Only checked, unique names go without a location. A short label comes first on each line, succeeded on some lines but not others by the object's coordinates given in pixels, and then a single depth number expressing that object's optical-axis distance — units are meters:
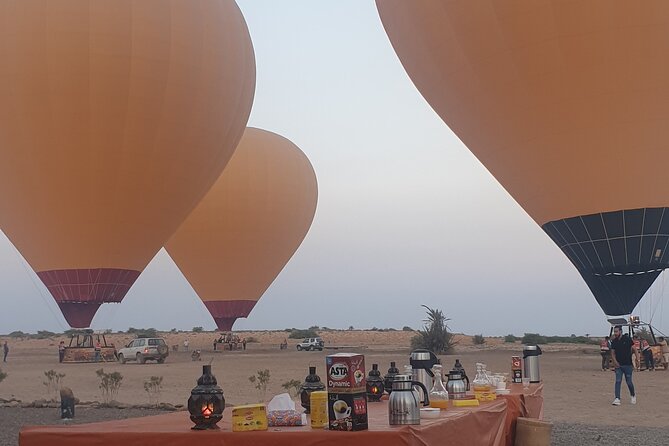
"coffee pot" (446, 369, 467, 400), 6.29
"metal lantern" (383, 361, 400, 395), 6.48
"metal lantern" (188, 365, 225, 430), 4.42
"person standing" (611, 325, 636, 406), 14.10
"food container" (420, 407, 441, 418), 4.71
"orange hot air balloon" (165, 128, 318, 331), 37.28
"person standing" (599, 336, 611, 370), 24.41
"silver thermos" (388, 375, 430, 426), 4.23
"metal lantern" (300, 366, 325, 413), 5.47
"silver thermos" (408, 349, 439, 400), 6.13
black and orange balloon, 17.55
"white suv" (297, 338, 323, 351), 45.38
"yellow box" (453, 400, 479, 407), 5.74
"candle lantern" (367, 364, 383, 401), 6.13
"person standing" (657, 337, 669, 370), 23.94
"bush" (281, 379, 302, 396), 16.25
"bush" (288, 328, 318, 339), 73.94
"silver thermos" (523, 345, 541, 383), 9.09
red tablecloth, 3.97
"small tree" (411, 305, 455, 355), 35.62
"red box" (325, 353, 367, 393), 4.12
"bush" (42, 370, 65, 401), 19.12
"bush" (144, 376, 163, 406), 17.42
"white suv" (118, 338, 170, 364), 32.69
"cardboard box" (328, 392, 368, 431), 4.04
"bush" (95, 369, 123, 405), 17.78
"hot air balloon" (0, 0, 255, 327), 22.50
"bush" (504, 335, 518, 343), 59.34
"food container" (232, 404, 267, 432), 4.30
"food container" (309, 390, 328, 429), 4.34
